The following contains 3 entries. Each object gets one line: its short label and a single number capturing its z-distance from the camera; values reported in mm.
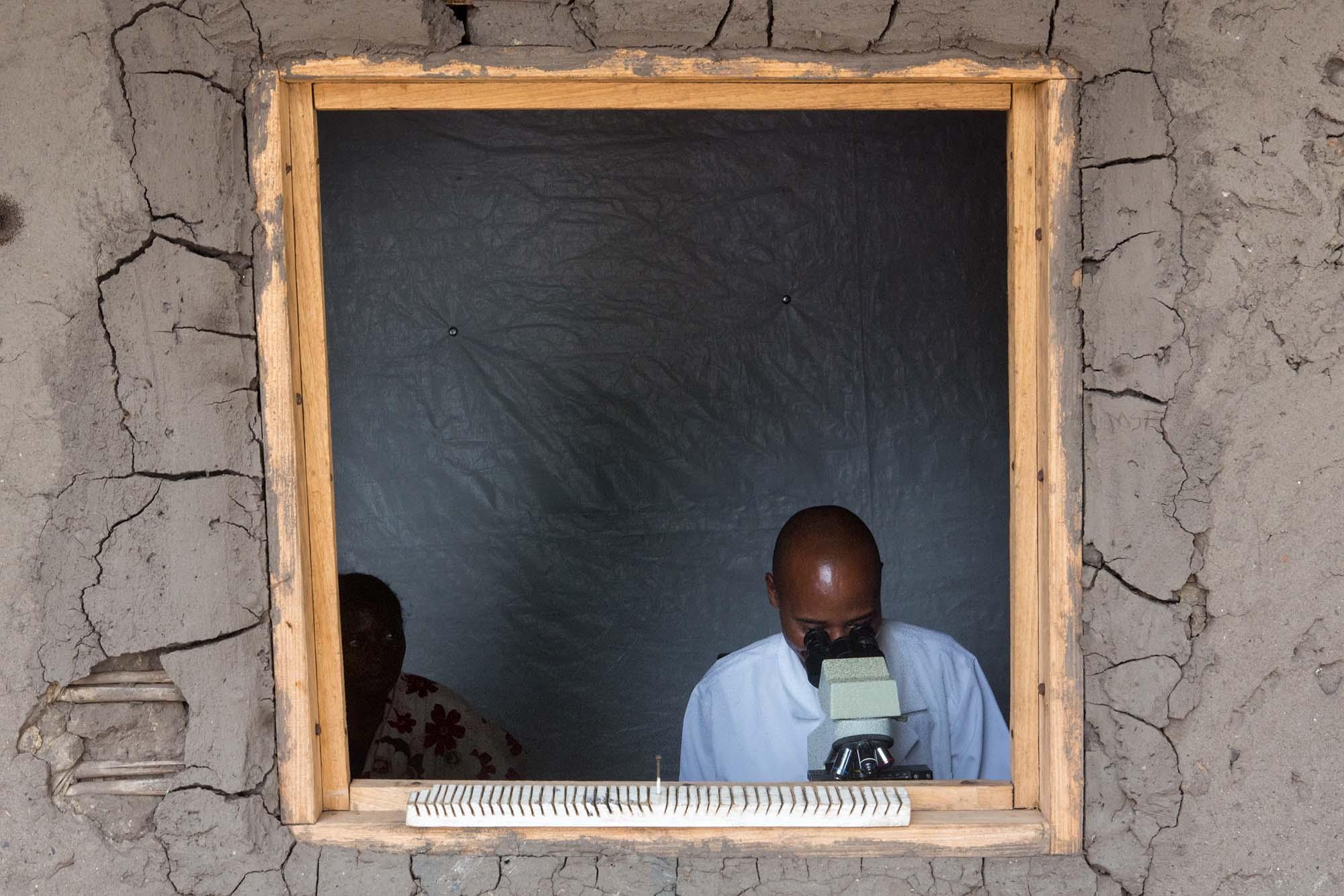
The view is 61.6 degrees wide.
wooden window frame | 1789
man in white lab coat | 2791
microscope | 2021
